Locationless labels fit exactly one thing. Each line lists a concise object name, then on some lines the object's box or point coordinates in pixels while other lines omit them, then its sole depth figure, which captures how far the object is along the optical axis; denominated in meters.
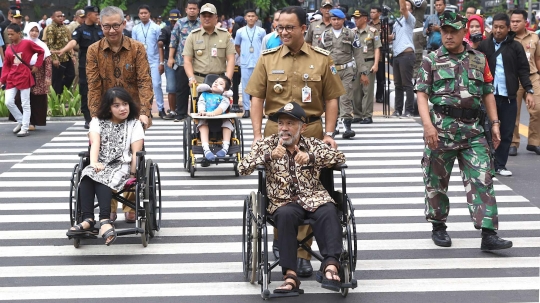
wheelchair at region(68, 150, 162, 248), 8.40
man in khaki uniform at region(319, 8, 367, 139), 15.42
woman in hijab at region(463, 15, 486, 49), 12.01
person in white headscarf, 16.52
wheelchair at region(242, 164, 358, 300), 6.82
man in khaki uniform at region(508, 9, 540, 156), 12.58
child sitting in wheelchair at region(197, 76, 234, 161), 12.40
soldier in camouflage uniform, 8.21
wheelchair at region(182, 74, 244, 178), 12.34
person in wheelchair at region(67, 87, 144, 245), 8.41
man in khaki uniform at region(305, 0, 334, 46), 16.22
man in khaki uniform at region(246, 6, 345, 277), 7.71
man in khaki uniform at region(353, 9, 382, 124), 16.83
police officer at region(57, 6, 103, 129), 16.81
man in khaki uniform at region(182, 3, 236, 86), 14.20
